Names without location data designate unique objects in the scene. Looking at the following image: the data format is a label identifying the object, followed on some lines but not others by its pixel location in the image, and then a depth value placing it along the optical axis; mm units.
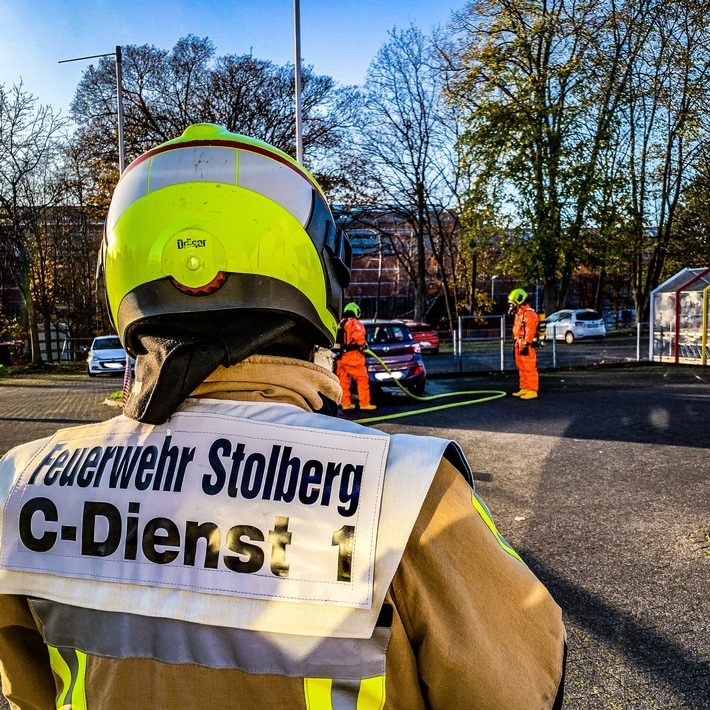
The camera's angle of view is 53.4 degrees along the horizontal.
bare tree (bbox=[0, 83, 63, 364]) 27188
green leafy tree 29250
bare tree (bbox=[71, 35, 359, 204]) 25109
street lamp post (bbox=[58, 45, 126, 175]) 13685
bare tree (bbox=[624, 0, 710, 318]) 27328
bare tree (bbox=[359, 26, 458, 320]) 35656
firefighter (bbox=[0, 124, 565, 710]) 1097
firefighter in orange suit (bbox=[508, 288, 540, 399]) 12562
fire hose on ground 10668
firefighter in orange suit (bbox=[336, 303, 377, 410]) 12094
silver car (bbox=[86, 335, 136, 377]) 23922
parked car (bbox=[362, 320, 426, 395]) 13836
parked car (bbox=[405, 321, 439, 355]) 27000
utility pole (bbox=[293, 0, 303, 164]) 11477
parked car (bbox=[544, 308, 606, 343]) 29781
